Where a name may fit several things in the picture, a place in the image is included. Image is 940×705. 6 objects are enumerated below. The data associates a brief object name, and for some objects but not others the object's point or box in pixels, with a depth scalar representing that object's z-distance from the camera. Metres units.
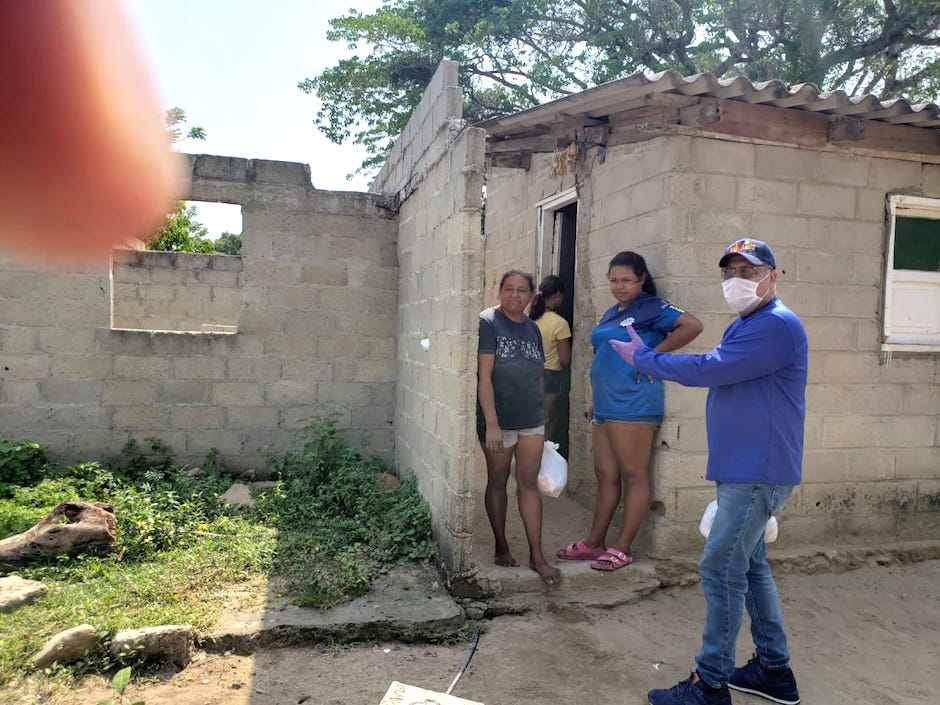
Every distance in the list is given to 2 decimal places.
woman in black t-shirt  3.83
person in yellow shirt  5.20
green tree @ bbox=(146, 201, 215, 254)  11.92
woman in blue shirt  3.96
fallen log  3.88
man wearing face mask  2.65
